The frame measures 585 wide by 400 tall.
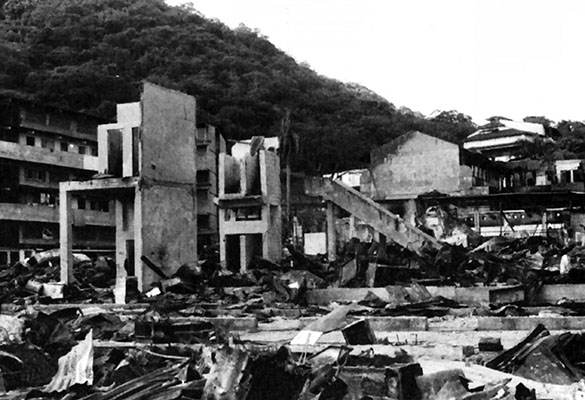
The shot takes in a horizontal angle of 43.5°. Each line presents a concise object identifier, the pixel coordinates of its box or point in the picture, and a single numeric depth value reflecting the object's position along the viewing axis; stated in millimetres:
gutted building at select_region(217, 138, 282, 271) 27516
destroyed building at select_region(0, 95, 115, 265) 45750
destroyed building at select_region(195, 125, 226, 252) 57625
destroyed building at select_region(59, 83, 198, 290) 22703
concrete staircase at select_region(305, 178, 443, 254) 27484
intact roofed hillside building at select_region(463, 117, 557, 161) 63344
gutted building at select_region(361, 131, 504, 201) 47656
